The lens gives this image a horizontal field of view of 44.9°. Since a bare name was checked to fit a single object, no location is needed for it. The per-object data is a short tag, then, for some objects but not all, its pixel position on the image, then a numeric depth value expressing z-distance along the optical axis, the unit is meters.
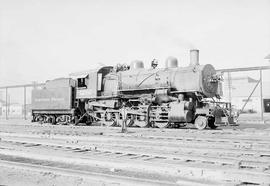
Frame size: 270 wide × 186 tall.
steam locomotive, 14.80
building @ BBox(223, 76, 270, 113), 50.51
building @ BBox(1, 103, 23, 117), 70.88
